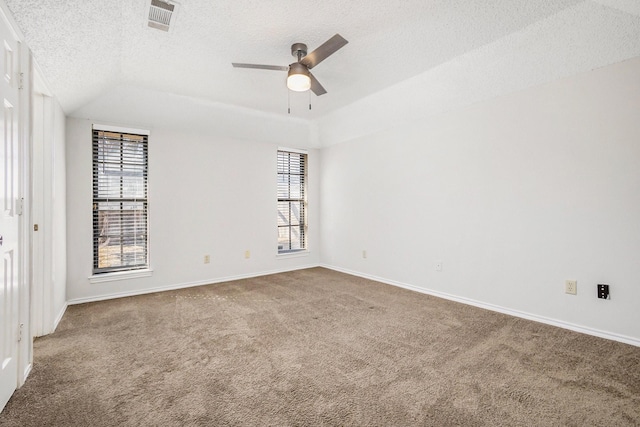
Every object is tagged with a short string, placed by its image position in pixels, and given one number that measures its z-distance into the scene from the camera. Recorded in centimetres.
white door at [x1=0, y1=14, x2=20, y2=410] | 160
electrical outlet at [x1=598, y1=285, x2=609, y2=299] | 254
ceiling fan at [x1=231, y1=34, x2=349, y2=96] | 239
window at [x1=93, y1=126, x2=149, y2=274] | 375
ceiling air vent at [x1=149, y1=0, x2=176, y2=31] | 204
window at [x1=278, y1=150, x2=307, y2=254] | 532
